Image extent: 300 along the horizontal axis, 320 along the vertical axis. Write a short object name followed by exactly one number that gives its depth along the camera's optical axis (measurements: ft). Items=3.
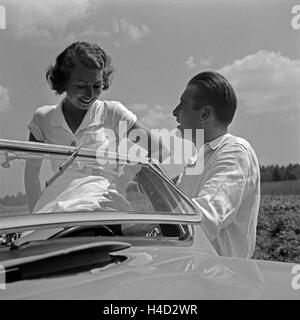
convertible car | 4.30
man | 6.76
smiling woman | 8.19
